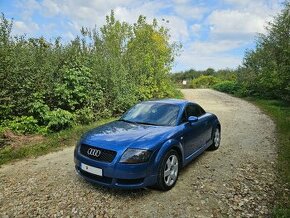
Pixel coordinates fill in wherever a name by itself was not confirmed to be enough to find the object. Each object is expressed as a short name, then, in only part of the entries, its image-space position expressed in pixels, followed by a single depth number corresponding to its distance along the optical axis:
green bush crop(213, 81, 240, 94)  24.75
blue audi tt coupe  3.41
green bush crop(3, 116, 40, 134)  6.14
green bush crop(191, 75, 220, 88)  41.78
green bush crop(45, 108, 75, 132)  6.63
